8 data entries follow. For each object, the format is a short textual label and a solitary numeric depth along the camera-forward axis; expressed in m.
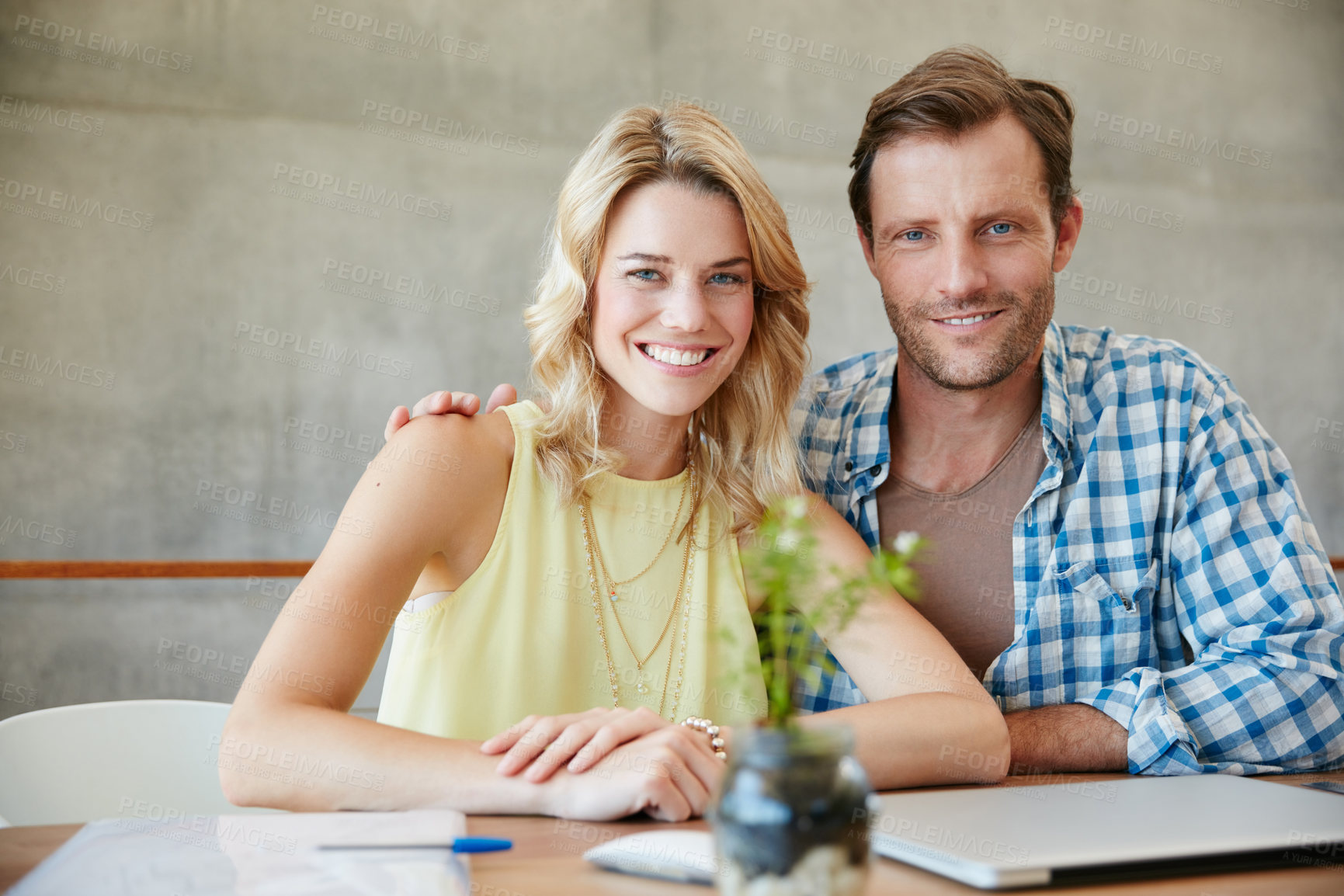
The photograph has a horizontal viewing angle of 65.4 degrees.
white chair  1.27
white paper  0.67
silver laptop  0.74
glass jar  0.51
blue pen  0.77
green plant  0.53
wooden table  0.72
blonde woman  1.21
